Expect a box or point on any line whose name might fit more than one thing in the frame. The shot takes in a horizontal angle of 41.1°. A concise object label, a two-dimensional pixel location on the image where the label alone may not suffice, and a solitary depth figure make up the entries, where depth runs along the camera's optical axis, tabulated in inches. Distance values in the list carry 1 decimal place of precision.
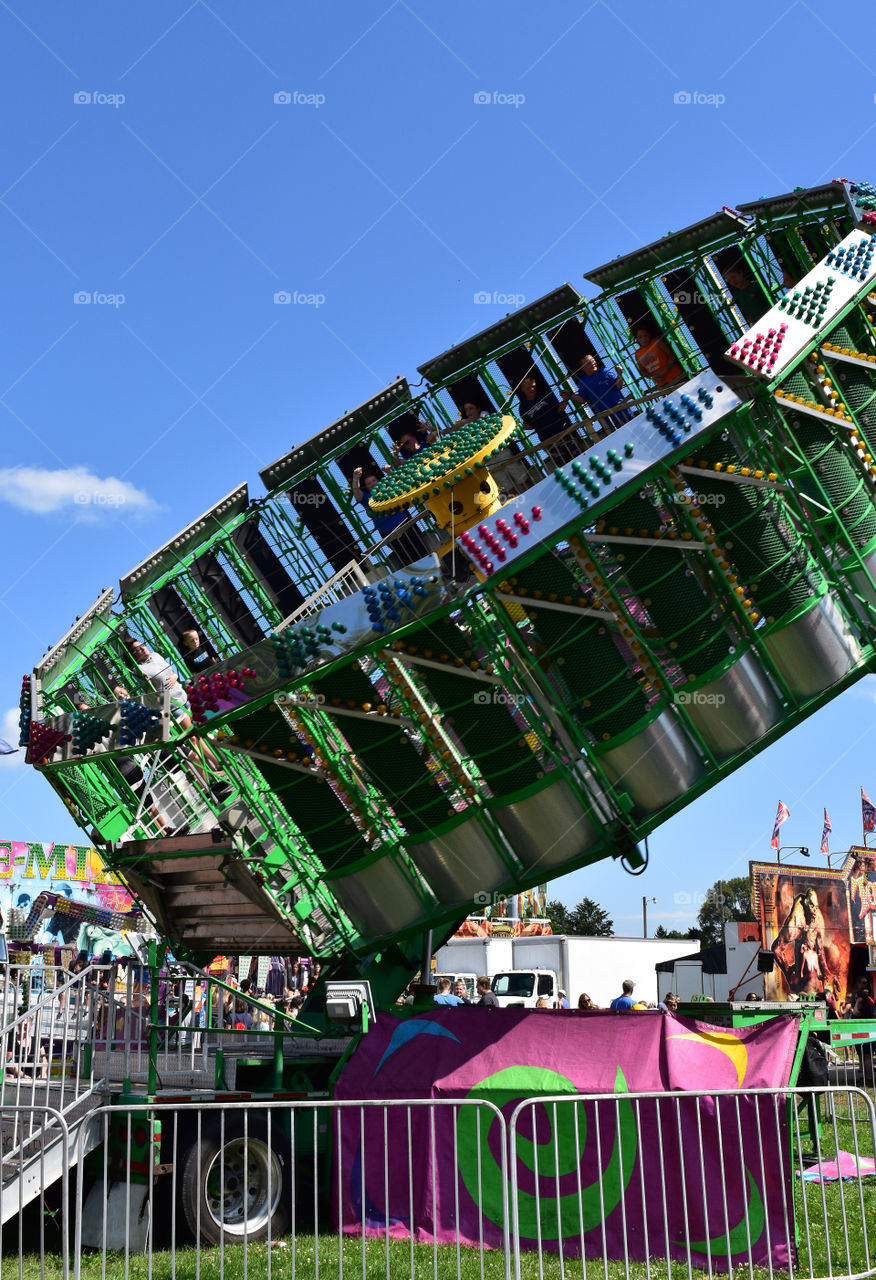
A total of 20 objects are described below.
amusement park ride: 399.9
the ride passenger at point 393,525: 597.6
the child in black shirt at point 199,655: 619.3
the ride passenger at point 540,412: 573.0
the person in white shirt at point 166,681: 449.1
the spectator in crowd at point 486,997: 552.3
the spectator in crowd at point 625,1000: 560.4
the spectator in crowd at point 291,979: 662.5
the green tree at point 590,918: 3516.2
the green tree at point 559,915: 3585.1
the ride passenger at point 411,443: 577.9
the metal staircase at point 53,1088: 349.7
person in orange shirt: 555.5
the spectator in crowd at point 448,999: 541.1
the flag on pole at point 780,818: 1905.8
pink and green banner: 329.4
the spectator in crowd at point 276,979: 900.0
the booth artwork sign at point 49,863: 1544.0
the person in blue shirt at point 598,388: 556.7
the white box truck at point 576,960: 1080.2
